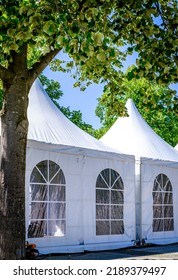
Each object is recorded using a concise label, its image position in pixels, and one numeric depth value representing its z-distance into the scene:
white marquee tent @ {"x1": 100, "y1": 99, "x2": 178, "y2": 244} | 13.02
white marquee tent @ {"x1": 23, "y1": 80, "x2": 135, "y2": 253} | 10.21
